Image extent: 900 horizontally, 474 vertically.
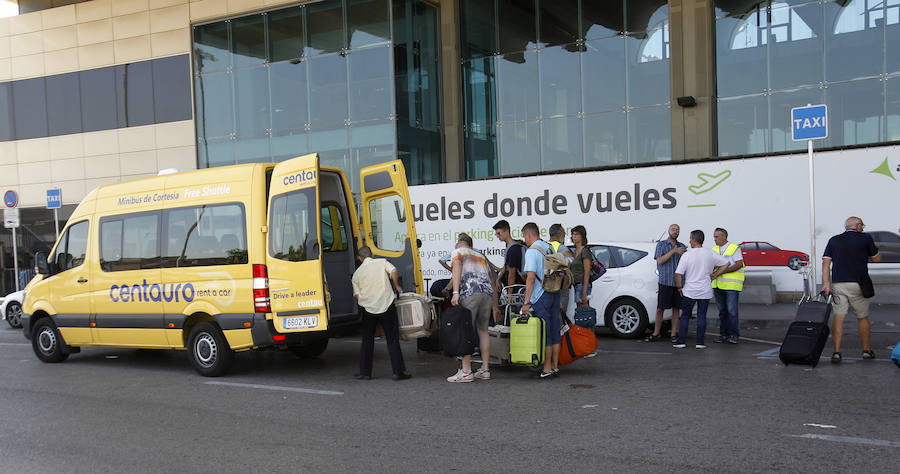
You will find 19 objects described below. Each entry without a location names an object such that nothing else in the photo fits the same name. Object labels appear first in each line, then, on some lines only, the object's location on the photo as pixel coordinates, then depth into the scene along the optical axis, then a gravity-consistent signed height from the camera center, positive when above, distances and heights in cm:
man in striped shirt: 1089 -84
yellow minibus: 846 -37
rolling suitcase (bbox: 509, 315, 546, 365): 802 -129
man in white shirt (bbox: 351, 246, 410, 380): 840 -87
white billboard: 1279 +26
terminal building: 1770 +376
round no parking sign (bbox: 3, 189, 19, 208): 1958 +100
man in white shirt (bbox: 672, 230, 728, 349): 1036 -85
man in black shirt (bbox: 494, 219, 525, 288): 881 -41
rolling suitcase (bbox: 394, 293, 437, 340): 863 -106
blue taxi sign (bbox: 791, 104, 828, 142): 1090 +127
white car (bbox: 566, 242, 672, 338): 1137 -112
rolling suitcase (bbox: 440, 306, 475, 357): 800 -118
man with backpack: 799 -83
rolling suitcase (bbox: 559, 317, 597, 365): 841 -141
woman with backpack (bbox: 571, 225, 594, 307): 1025 -60
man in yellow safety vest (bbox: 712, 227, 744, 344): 1054 -104
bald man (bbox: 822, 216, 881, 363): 864 -73
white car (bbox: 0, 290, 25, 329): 1688 -162
